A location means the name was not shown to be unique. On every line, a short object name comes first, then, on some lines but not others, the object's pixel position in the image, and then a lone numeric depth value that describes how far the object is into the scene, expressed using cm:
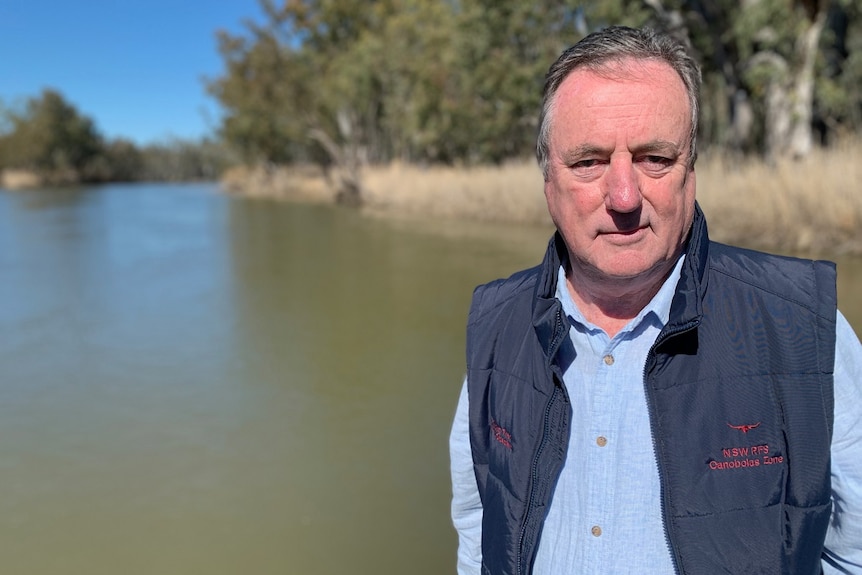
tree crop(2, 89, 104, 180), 6562
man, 114
